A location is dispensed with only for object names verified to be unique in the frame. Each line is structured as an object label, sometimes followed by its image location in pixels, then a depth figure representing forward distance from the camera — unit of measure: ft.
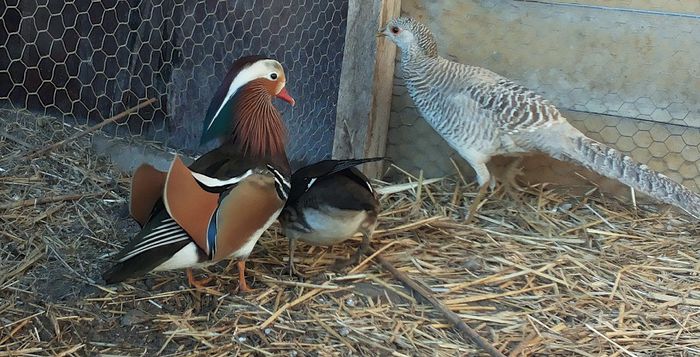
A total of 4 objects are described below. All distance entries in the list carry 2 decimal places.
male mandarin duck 7.00
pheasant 9.79
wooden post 10.77
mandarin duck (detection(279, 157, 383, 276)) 8.18
